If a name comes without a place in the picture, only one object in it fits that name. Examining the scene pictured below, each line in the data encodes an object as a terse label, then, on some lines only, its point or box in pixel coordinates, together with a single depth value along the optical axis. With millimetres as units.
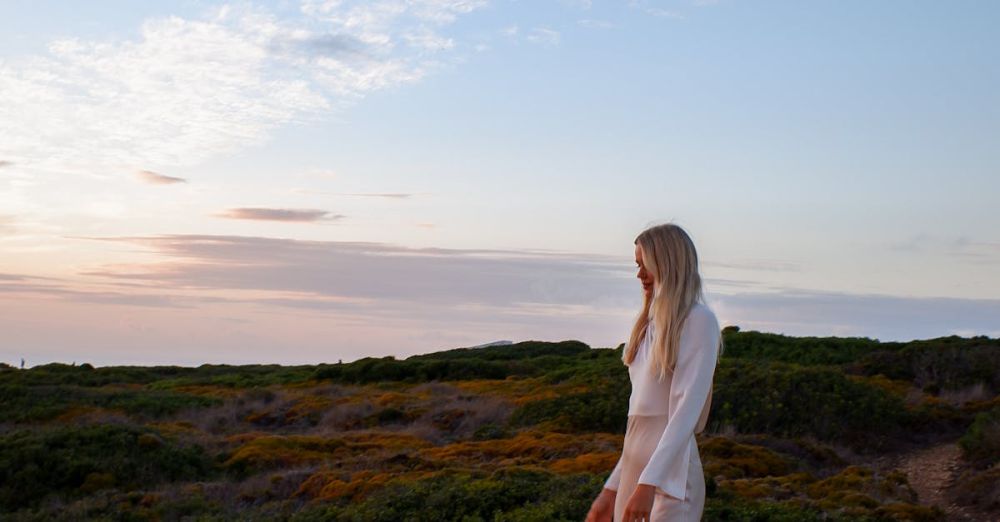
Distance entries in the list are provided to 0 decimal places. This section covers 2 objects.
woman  3842
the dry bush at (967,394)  21672
